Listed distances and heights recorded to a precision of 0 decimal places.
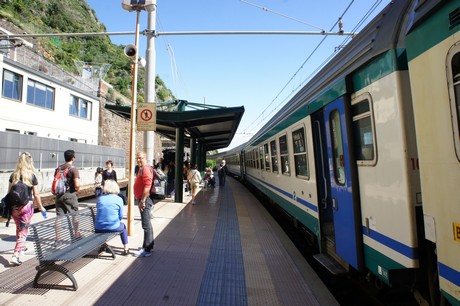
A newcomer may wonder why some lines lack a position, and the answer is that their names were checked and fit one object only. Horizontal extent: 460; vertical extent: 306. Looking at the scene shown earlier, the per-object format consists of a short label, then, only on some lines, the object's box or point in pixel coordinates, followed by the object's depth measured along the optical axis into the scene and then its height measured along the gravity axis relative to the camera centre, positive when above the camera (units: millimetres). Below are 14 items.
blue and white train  2393 +168
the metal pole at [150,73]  9125 +2976
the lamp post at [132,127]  6544 +1005
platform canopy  11031 +2092
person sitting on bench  5113 -557
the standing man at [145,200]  5477 -429
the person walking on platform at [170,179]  13961 -218
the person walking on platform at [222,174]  21038 -96
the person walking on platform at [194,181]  12238 -291
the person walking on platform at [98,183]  9812 -205
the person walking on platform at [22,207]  4917 -434
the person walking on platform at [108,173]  8969 +88
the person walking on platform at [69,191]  5988 -261
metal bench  4000 -929
